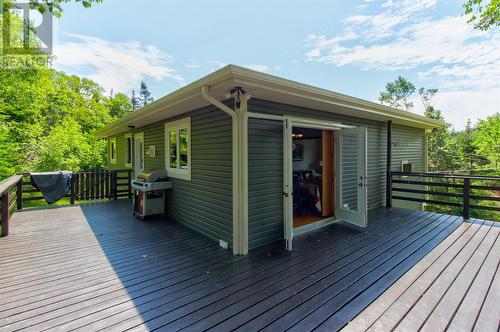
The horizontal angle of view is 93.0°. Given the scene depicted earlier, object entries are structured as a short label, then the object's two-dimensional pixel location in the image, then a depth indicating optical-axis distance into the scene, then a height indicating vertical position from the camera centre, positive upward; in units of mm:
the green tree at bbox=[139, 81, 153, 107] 30688 +9488
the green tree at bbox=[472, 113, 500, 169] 16328 +1860
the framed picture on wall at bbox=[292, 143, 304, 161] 6797 +417
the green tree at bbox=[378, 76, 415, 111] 21125 +6610
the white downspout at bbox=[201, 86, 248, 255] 3307 -219
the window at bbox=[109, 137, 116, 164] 10968 +802
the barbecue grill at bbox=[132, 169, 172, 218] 5164 -563
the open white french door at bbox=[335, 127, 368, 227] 4489 -230
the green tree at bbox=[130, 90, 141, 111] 30341 +8572
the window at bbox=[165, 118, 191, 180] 4742 +403
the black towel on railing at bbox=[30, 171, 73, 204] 6180 -438
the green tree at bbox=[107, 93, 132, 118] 22891 +6005
